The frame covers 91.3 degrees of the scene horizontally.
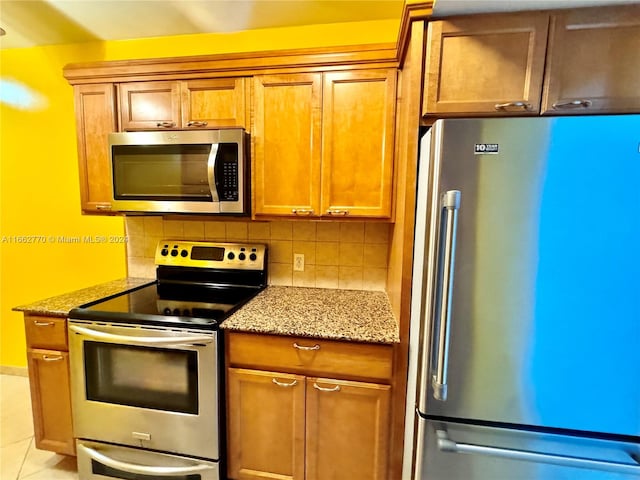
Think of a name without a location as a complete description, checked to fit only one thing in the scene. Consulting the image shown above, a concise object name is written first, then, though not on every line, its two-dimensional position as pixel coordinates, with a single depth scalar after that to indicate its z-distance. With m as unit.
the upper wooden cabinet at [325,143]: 1.61
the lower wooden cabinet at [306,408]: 1.41
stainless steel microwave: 1.66
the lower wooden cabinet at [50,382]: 1.65
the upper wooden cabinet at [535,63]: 1.11
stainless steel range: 1.47
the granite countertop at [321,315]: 1.40
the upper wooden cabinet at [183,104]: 1.73
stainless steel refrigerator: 1.00
